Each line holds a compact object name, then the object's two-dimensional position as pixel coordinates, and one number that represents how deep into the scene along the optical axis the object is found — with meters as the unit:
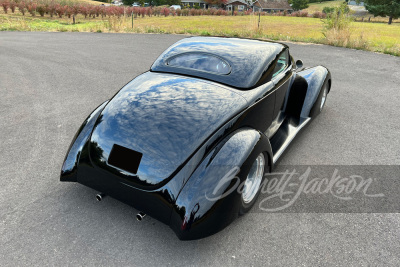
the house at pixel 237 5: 81.06
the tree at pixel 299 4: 81.50
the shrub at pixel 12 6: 33.38
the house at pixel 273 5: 87.81
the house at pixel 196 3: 87.94
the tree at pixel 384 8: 48.81
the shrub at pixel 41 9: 34.88
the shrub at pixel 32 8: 34.15
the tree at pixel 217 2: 79.31
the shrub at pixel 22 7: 34.28
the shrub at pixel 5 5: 32.07
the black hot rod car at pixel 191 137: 2.19
